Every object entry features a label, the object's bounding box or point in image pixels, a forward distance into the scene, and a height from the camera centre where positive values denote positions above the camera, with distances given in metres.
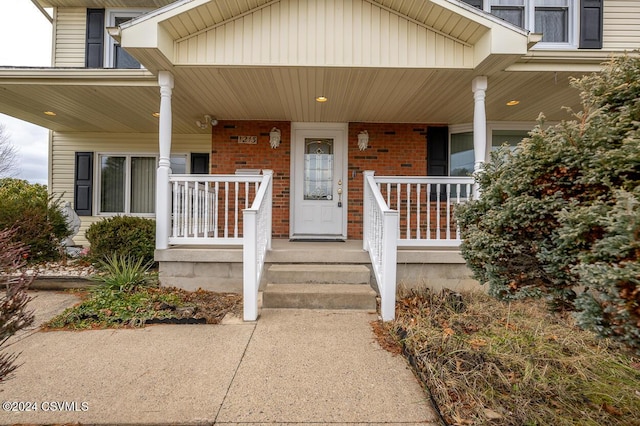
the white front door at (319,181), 6.29 +0.61
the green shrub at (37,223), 4.74 -0.21
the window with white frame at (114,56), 6.55 +3.06
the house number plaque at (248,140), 6.41 +1.39
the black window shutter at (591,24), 5.71 +3.33
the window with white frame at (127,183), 7.50 +0.62
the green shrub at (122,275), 3.84 -0.78
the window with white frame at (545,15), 5.79 +3.54
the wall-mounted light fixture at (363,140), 6.28 +1.40
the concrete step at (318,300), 3.67 -0.97
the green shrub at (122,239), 4.36 -0.38
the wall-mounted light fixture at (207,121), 6.16 +1.71
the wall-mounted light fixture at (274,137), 6.28 +1.43
